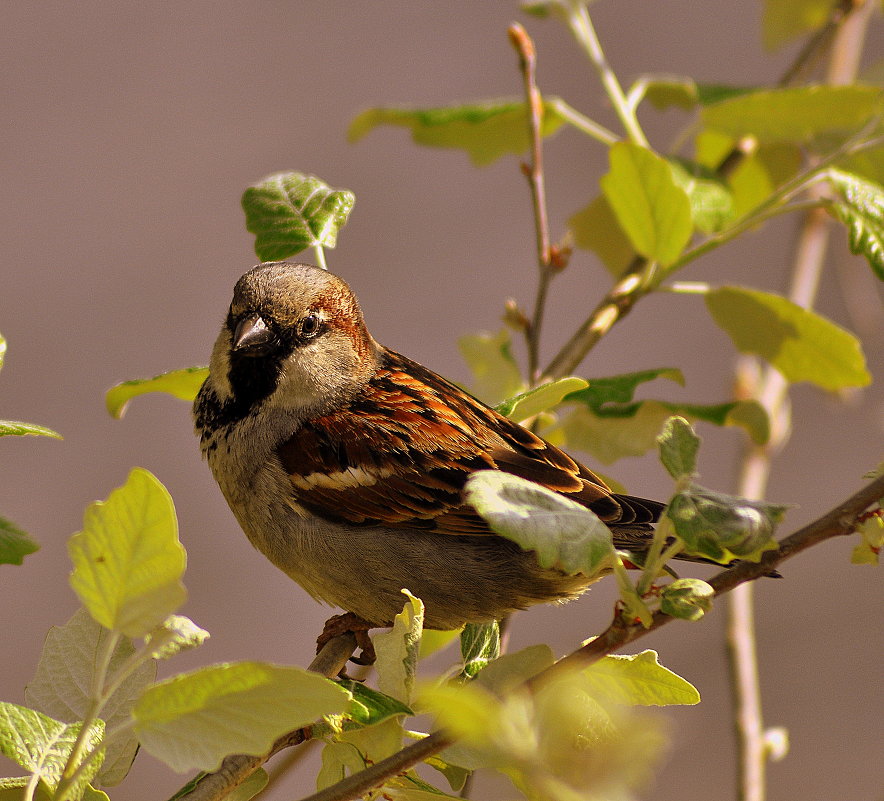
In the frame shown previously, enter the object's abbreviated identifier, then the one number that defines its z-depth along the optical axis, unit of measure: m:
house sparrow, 3.11
